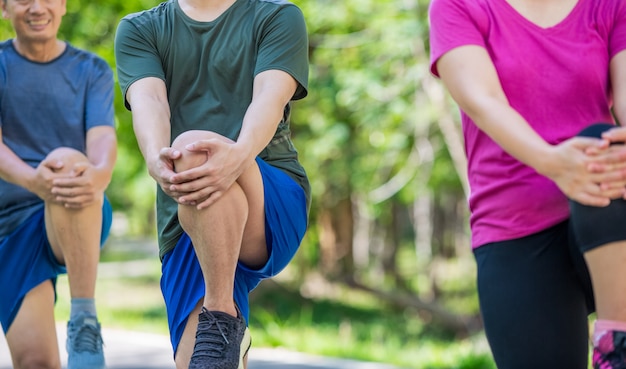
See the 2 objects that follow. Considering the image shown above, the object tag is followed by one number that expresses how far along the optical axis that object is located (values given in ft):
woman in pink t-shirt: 16.06
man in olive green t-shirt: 18.40
